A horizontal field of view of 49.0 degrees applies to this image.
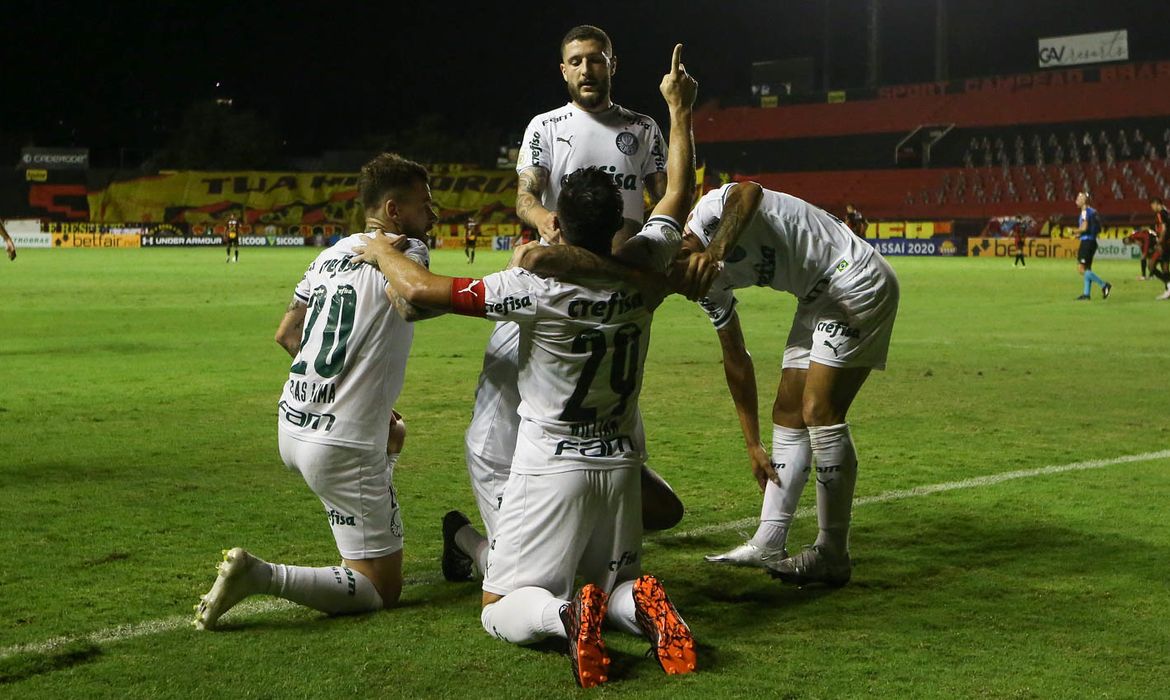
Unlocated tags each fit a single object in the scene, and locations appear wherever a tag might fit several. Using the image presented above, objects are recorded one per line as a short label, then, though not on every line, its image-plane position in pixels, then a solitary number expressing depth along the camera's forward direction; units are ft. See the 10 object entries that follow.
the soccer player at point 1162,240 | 77.30
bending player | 18.26
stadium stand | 189.57
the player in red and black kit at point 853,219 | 126.72
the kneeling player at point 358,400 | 16.29
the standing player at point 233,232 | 141.59
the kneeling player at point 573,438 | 14.28
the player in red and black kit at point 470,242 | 141.89
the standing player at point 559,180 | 17.48
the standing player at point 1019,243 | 132.16
